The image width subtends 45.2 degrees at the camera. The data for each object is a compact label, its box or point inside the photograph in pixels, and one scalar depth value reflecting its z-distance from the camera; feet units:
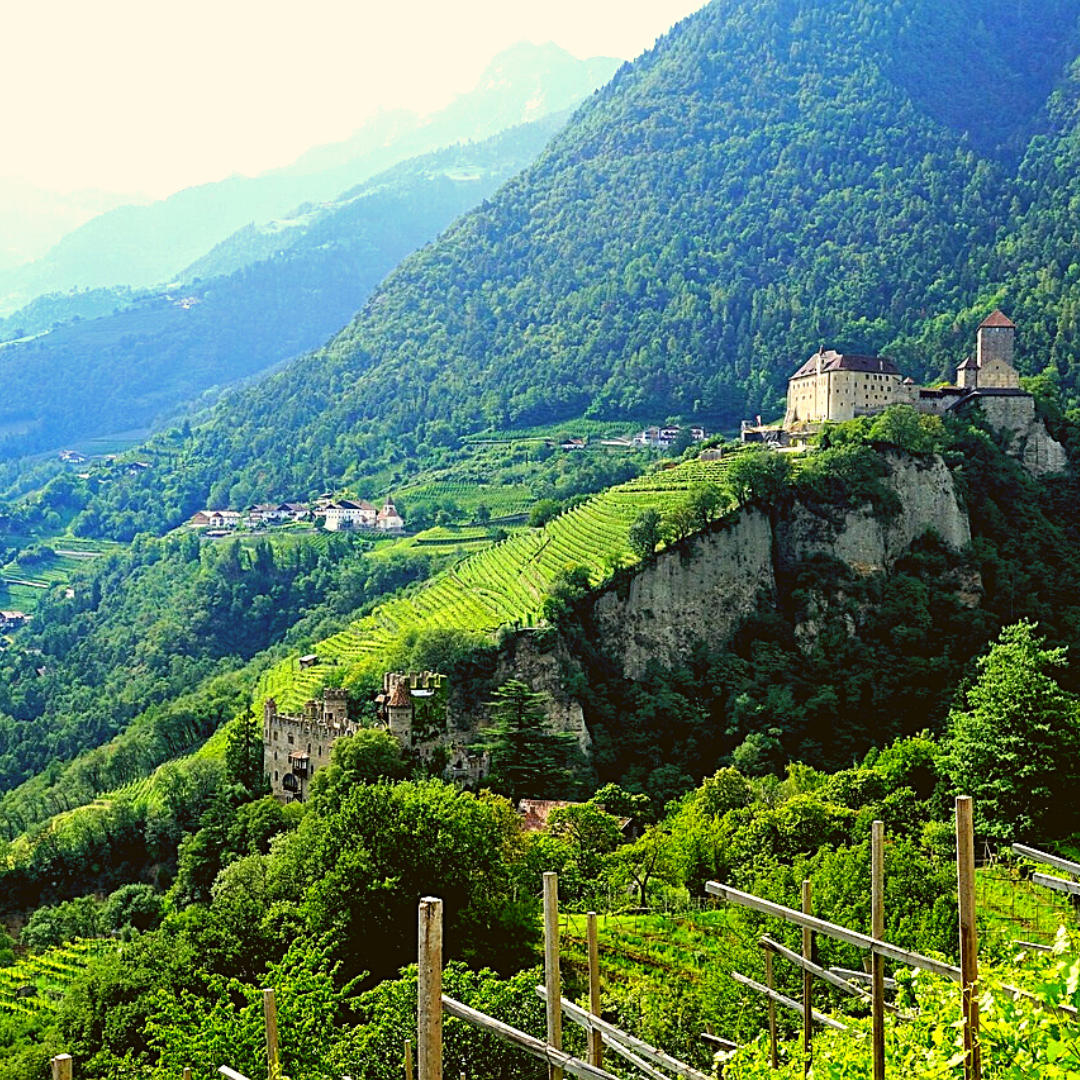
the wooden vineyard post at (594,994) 39.78
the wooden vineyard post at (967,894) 33.42
